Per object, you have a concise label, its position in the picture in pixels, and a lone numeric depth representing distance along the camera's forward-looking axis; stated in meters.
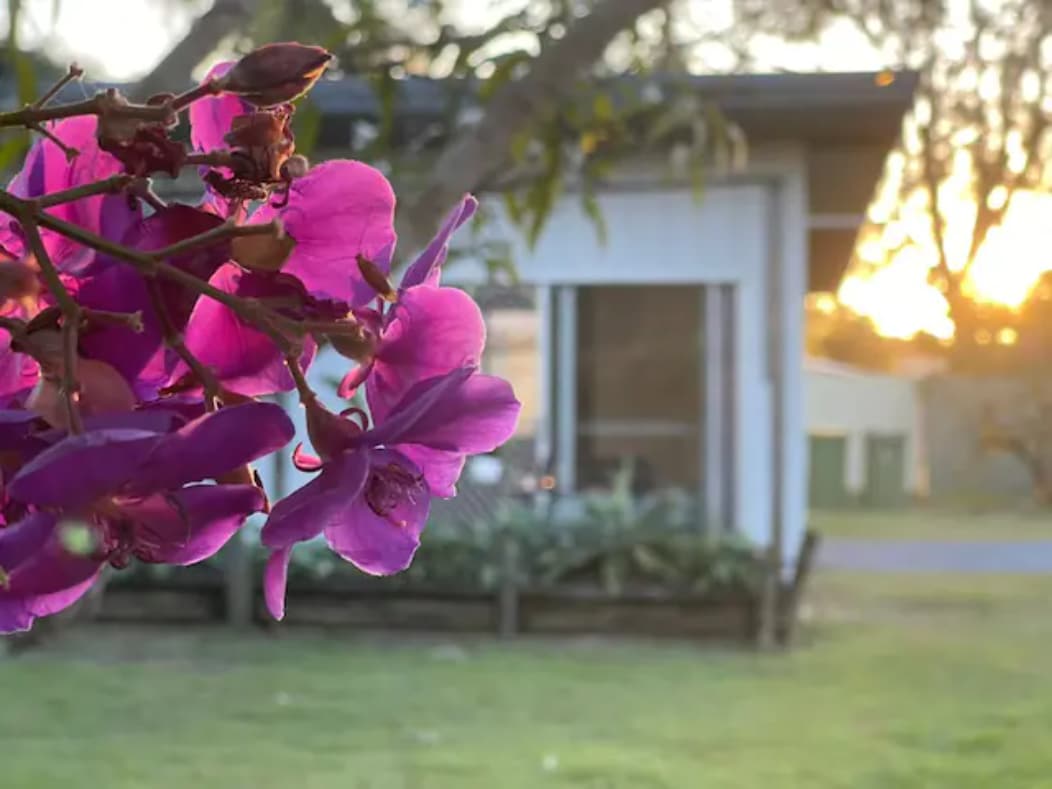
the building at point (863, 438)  22.52
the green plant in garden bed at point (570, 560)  7.19
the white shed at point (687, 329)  8.06
